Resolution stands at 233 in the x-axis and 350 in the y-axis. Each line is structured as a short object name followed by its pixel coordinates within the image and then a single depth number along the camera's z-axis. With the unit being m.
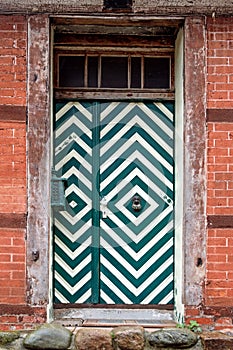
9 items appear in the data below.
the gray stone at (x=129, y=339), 5.17
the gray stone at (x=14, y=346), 5.24
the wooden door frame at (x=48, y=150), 5.37
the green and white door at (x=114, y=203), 5.87
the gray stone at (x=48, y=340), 5.16
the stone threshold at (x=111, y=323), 5.45
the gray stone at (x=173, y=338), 5.18
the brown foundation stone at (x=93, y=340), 5.17
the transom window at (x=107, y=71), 5.92
